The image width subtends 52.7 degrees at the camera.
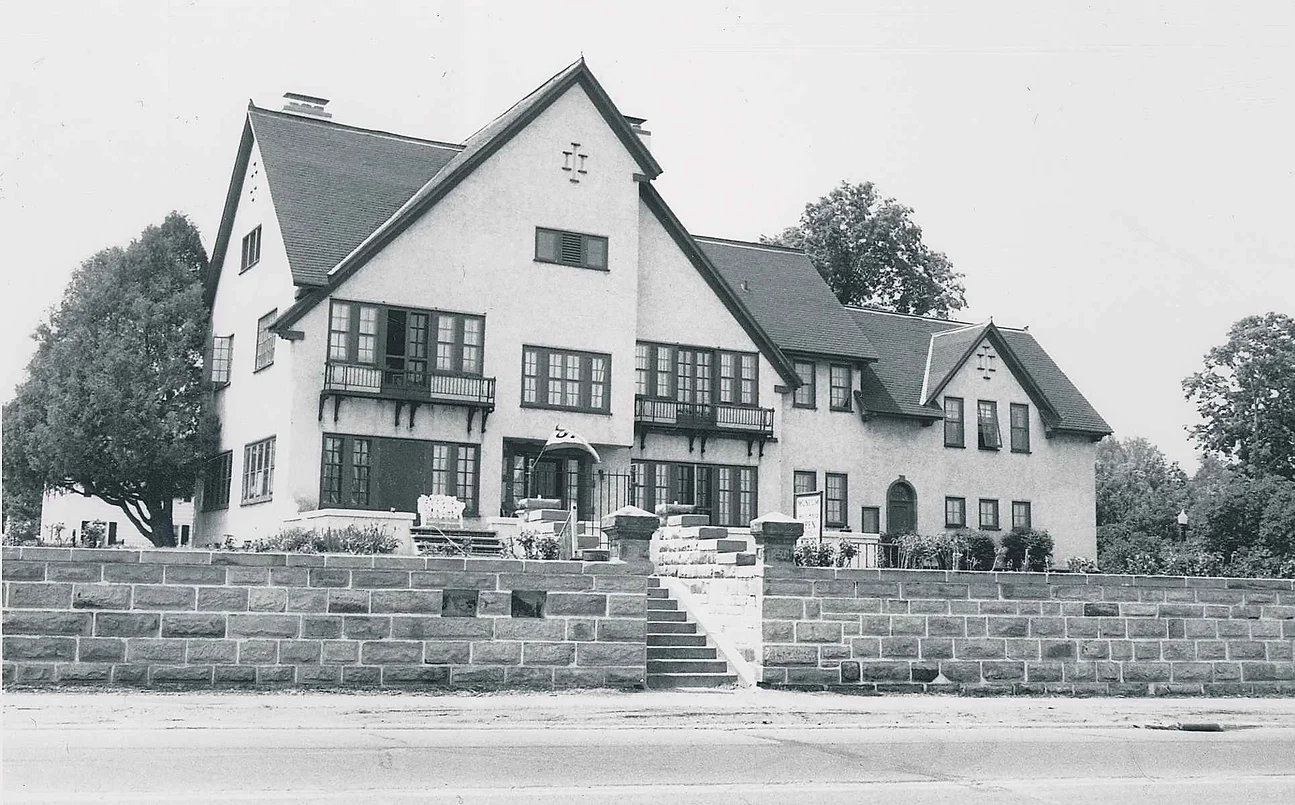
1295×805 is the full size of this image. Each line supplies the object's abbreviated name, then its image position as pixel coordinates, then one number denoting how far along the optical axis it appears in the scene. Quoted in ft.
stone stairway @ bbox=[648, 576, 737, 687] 61.87
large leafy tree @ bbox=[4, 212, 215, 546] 107.55
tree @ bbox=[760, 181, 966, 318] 189.88
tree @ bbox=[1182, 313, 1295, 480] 200.13
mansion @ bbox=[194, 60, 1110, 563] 96.84
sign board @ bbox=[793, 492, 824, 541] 84.33
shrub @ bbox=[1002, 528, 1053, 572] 124.16
